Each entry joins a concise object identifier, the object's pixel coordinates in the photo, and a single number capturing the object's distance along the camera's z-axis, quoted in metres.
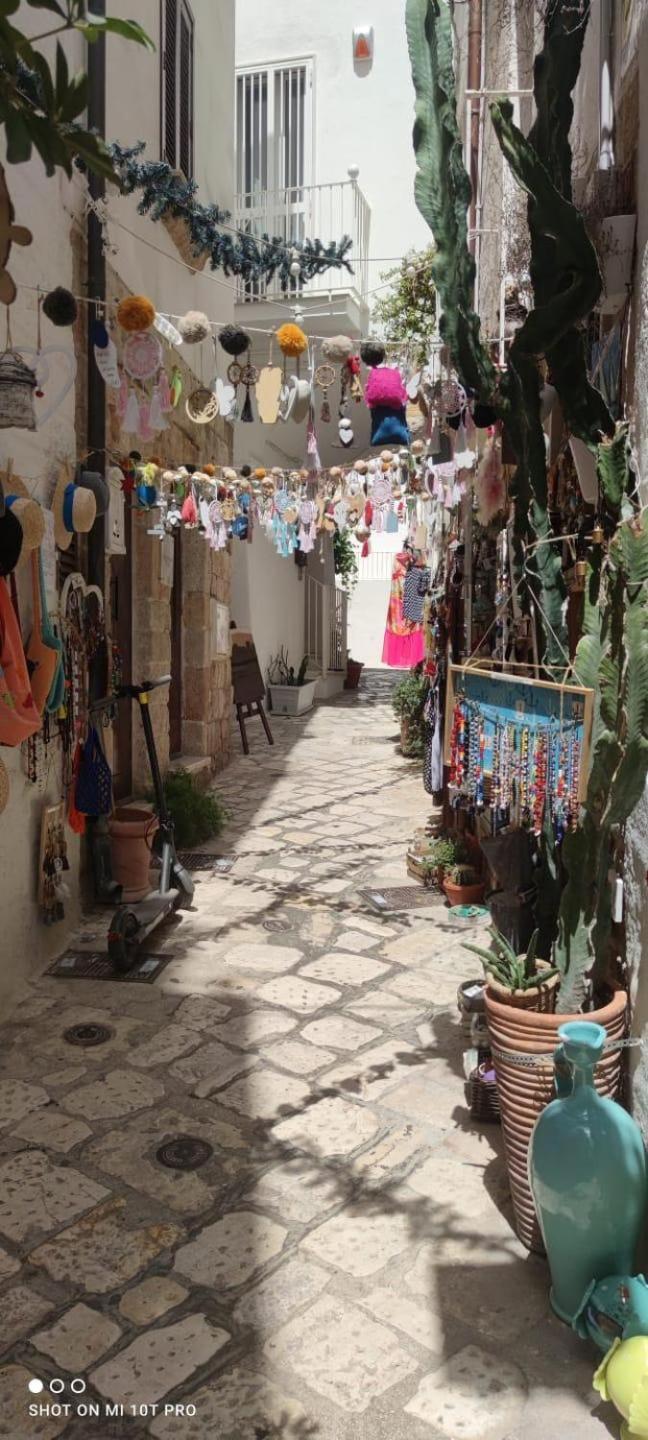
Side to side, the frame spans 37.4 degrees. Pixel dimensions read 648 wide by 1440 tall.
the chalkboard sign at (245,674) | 10.63
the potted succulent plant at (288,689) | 13.32
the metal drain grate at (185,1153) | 3.04
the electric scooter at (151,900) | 4.53
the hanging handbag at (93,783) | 4.87
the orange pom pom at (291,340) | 4.30
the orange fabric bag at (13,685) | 3.78
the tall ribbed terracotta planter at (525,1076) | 2.56
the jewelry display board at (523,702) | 2.53
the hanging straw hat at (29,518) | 3.89
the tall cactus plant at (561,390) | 2.48
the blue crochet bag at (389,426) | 4.70
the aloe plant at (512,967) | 2.75
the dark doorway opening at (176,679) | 8.27
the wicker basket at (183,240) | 6.59
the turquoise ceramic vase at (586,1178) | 2.21
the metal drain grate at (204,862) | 6.34
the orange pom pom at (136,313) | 3.92
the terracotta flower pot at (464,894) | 5.59
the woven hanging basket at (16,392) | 3.49
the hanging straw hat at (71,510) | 4.49
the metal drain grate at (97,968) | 4.50
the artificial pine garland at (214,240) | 4.97
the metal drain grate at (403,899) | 5.66
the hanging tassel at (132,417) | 4.62
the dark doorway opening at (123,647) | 6.40
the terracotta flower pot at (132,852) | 5.54
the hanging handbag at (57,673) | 4.29
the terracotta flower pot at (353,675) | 16.84
